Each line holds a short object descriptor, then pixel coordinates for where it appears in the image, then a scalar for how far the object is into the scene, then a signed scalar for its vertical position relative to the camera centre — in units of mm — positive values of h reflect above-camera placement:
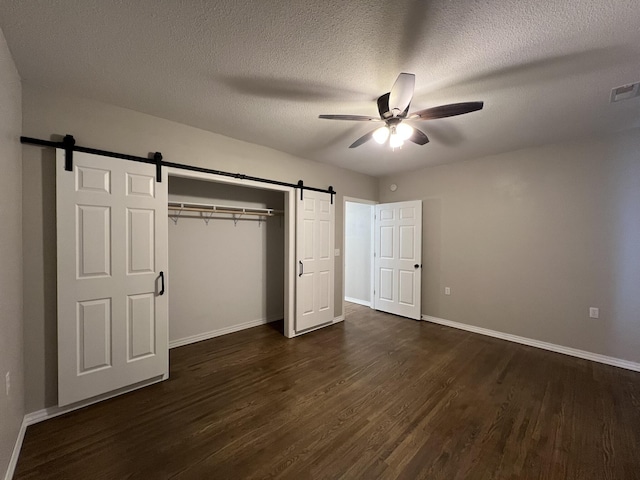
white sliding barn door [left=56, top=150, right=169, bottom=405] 2094 -341
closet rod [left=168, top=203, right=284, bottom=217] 3219 +375
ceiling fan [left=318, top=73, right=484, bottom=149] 1747 +947
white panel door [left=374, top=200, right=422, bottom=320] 4484 -363
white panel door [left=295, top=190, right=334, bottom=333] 3758 -343
